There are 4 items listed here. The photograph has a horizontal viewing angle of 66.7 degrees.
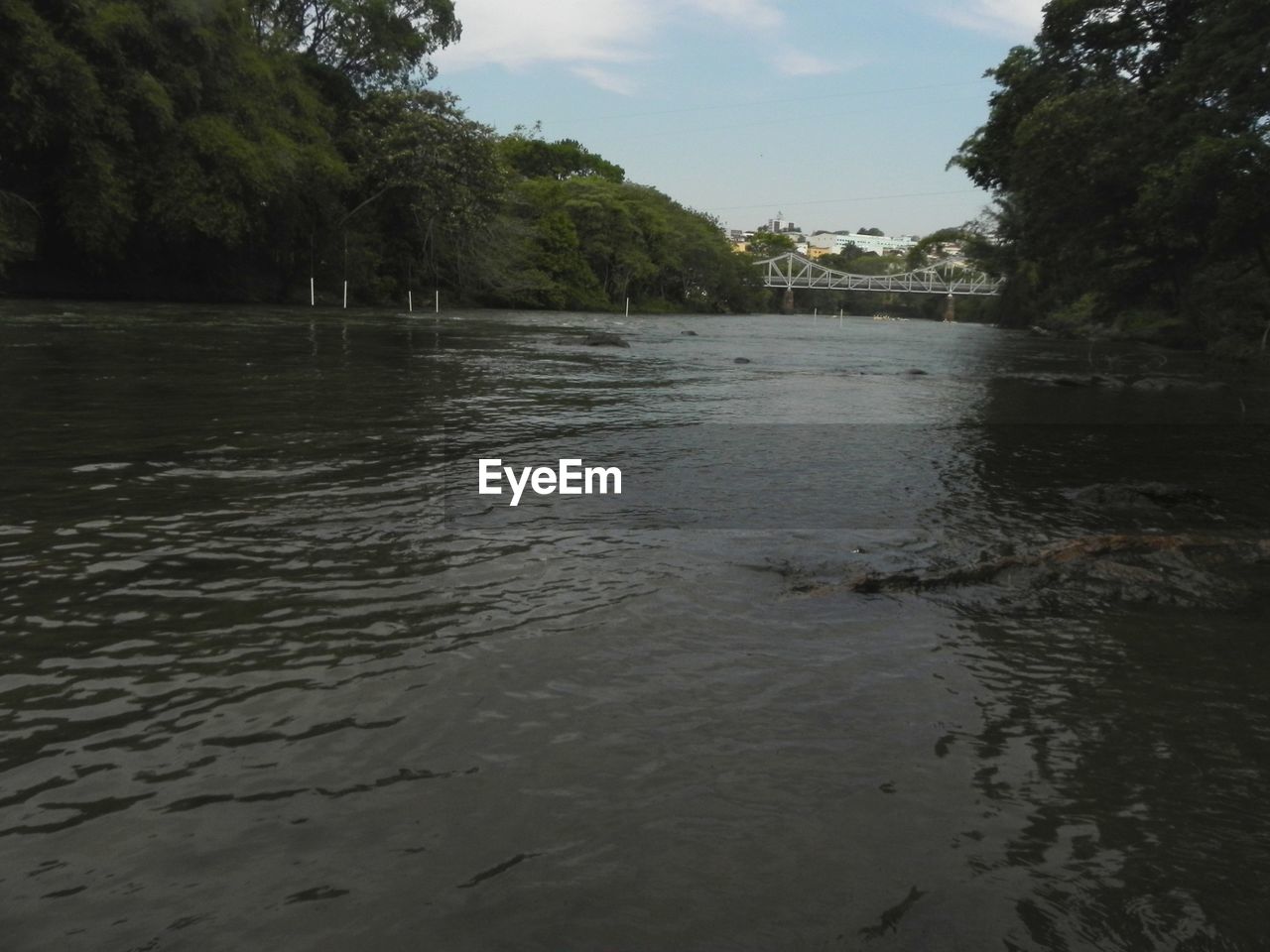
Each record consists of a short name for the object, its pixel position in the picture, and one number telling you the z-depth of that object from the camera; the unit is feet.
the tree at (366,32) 151.94
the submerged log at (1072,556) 17.83
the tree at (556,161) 269.01
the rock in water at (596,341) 86.57
